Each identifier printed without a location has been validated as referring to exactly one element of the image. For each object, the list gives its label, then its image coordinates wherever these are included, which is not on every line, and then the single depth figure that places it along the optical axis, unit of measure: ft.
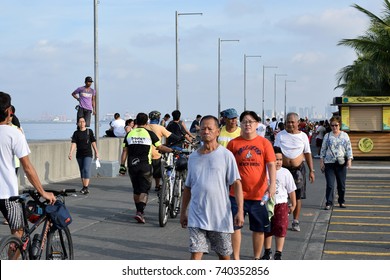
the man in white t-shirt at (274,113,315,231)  37.04
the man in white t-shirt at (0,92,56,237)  22.00
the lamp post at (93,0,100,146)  73.31
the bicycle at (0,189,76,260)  20.66
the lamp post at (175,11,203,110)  125.41
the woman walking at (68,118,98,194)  53.42
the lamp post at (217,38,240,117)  182.91
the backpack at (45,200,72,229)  22.54
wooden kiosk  100.94
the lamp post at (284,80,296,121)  362.57
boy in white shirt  29.09
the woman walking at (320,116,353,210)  46.19
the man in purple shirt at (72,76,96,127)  69.31
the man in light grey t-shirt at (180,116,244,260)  21.99
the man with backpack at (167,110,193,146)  59.98
